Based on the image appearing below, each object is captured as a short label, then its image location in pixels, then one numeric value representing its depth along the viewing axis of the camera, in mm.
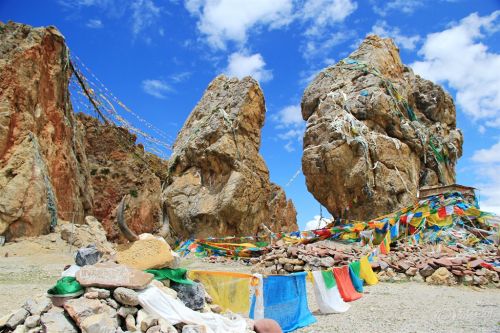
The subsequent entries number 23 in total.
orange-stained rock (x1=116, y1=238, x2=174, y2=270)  4977
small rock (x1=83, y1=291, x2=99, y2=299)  4016
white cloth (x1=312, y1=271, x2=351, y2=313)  6602
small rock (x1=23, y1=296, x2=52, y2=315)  3877
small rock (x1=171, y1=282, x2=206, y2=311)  4848
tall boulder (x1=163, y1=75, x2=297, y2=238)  19922
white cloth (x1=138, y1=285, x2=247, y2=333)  4125
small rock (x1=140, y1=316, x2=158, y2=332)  3824
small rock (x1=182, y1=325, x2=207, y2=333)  3848
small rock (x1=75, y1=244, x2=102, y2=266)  4930
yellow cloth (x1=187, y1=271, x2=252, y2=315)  5625
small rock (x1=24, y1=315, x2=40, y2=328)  3717
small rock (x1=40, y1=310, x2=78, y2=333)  3624
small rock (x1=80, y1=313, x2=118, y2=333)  3592
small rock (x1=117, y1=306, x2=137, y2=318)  3971
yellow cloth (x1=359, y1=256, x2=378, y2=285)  9344
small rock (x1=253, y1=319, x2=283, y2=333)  4527
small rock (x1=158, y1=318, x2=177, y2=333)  3772
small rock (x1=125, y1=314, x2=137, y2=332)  3833
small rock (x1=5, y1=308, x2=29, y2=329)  3755
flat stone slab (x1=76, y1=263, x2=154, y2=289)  4156
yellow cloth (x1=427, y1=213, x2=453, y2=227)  13961
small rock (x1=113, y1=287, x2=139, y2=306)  4055
